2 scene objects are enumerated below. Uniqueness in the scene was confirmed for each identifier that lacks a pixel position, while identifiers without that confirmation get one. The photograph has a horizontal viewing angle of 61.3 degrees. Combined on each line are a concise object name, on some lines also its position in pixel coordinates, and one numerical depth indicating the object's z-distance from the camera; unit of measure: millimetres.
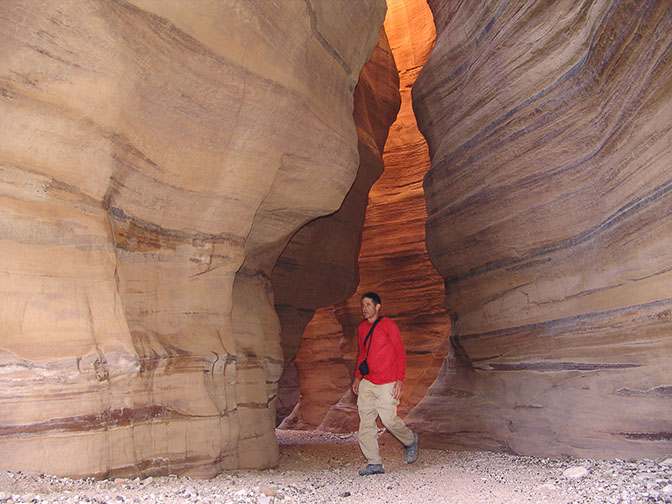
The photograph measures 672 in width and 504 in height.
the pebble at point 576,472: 3604
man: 4613
